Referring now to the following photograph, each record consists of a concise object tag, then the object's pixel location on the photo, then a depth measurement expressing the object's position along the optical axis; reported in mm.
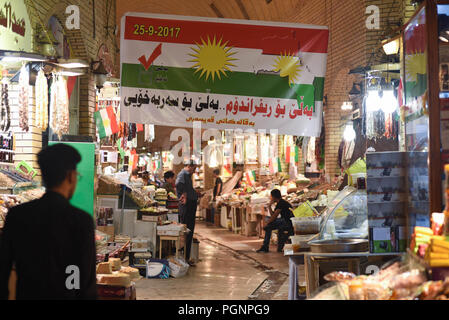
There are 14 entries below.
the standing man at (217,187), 21156
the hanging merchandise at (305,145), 15547
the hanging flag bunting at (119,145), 14883
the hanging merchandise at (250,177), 20922
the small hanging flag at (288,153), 17531
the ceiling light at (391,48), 8415
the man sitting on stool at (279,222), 13320
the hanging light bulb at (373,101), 9305
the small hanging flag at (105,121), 11344
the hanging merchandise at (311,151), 15073
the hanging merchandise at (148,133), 15198
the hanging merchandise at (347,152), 12414
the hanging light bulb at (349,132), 12335
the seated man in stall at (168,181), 13453
